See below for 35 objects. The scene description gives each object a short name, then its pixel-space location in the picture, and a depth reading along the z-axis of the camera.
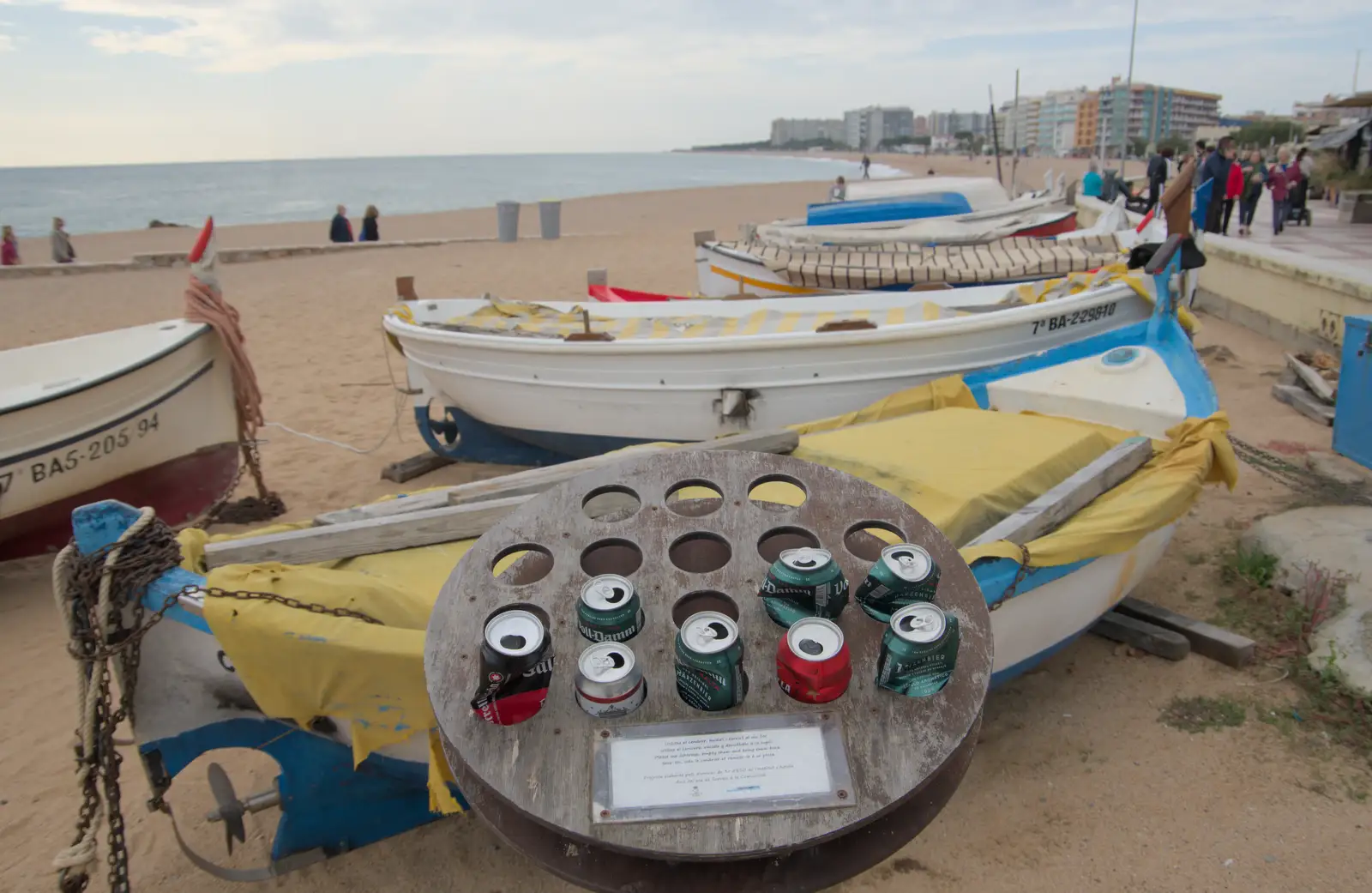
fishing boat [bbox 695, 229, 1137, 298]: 7.71
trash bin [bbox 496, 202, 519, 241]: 19.78
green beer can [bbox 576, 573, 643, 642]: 1.79
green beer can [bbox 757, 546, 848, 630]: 1.82
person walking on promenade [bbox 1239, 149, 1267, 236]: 12.11
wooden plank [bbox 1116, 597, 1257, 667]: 3.43
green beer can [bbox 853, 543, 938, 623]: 1.84
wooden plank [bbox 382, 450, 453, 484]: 6.06
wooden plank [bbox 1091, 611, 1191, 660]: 3.50
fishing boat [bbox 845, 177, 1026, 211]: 13.83
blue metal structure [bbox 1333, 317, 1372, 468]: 3.97
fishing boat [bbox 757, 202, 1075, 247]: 10.25
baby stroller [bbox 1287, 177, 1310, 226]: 12.54
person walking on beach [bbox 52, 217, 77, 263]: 18.53
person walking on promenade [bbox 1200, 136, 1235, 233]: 11.17
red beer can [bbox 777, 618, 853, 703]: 1.68
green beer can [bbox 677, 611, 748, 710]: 1.64
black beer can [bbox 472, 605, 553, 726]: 1.63
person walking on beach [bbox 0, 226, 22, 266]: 17.64
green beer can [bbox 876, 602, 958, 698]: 1.68
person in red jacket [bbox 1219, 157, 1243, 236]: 11.74
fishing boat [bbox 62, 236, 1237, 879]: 2.30
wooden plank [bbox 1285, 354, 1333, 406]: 6.15
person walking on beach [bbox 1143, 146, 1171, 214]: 16.88
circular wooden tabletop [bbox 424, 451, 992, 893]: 1.57
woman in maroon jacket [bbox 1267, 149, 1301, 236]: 12.27
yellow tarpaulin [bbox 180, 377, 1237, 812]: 2.28
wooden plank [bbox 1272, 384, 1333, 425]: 5.96
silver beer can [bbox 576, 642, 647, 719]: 1.67
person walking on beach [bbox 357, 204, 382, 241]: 20.66
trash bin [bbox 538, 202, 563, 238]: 20.58
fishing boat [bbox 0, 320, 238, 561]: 4.51
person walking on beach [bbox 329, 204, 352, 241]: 20.31
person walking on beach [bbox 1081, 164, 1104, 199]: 20.17
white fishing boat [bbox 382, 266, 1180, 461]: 5.01
